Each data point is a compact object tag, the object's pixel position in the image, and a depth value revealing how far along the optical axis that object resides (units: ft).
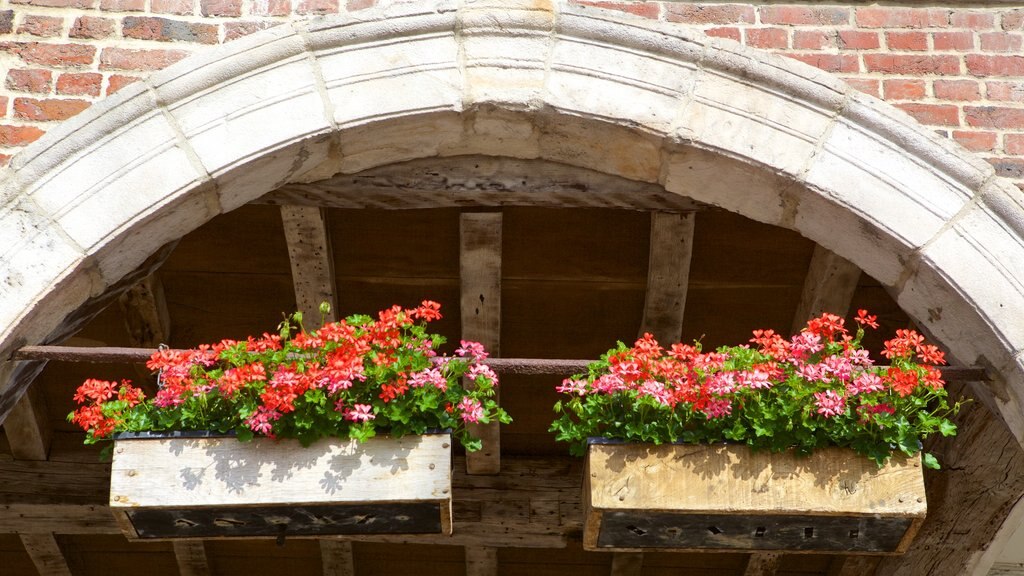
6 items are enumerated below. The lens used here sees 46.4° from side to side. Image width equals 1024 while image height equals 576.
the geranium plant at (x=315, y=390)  9.11
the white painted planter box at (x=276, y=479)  9.07
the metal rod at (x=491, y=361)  9.62
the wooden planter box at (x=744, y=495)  9.10
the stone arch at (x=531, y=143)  9.83
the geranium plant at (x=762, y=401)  9.16
